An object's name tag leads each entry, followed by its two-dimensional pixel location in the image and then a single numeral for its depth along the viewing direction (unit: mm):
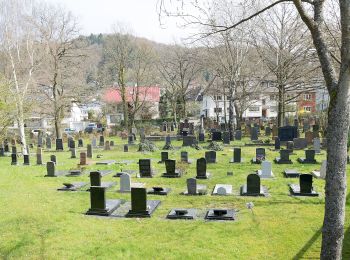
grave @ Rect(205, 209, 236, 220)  10462
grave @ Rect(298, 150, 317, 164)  19125
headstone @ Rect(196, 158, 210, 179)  16375
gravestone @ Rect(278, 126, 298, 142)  28641
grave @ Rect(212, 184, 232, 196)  13414
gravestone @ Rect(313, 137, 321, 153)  22656
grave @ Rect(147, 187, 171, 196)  13721
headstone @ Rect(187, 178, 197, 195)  13453
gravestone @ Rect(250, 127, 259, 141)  31330
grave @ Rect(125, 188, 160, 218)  10969
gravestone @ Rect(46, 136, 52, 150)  31952
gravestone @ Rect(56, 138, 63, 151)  30148
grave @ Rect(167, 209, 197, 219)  10648
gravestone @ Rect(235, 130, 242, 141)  33062
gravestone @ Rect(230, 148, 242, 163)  20398
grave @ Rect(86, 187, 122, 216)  11180
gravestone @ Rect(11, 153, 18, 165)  22719
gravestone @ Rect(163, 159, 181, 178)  16953
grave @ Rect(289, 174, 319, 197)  12758
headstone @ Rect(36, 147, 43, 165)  22109
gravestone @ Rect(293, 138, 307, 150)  24953
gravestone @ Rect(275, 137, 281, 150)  25059
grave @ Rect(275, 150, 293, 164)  19453
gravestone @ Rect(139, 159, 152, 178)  17141
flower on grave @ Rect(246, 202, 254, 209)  11561
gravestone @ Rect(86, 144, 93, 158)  24391
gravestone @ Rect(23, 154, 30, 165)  22391
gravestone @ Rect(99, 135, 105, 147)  32097
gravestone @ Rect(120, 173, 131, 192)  14102
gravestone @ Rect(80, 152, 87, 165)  21000
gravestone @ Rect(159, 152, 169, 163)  20875
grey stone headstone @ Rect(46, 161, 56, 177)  17891
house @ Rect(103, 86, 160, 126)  53875
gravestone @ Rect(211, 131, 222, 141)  32406
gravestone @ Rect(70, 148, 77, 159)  24938
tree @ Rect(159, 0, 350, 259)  5602
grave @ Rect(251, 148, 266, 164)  19873
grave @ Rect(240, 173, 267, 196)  13047
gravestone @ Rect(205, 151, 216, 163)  20422
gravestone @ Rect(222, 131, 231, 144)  29734
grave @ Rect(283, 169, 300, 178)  16109
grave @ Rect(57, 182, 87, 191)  14750
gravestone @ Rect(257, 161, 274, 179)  15936
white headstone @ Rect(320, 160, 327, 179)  15324
